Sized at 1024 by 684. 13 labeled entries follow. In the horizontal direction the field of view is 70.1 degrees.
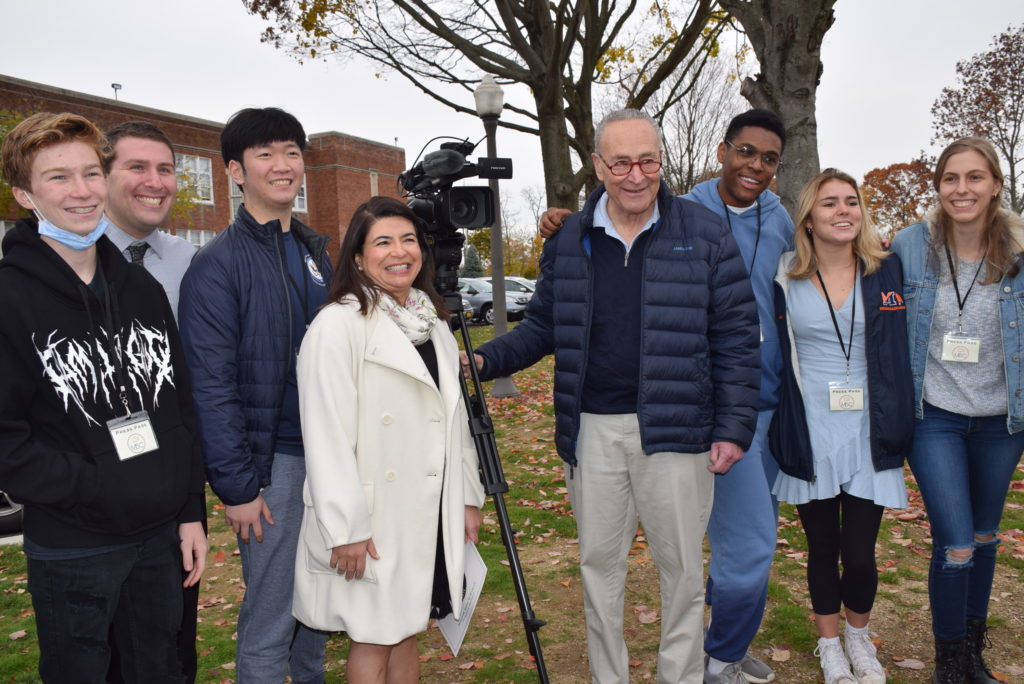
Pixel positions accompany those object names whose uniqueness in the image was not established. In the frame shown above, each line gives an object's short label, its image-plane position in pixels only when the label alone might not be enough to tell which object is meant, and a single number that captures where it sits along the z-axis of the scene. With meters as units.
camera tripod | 2.67
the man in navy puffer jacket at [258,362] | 2.43
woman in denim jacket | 2.89
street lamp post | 8.64
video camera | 2.86
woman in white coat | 2.32
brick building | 26.42
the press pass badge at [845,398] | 2.97
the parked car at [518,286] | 25.70
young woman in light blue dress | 2.93
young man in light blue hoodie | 3.10
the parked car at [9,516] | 5.67
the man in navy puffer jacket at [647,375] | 2.76
